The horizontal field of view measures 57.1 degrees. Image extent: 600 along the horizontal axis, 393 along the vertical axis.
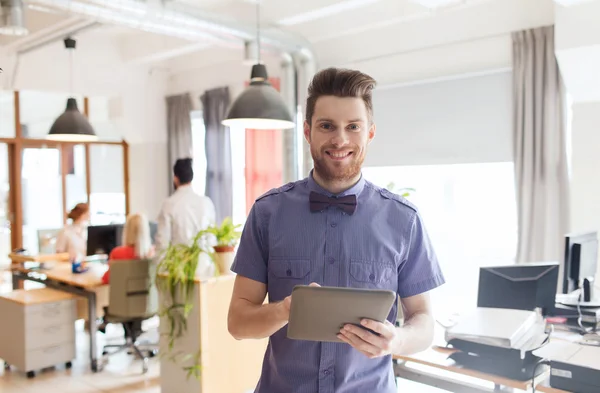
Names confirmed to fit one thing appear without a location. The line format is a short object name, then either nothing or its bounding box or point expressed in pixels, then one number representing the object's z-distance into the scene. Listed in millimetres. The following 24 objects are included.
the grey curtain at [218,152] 7383
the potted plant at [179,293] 3895
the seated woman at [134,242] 4726
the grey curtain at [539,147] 4711
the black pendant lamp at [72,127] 5531
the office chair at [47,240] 6375
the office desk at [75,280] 4859
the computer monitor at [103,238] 5746
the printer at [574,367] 2043
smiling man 1474
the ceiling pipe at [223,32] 4340
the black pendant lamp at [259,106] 3992
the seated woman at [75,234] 5855
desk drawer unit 4699
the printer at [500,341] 2277
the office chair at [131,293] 4609
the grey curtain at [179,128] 8016
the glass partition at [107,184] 8070
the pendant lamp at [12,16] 4355
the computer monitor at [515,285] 2859
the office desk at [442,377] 2295
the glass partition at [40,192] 7395
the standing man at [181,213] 4656
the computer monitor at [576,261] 3088
